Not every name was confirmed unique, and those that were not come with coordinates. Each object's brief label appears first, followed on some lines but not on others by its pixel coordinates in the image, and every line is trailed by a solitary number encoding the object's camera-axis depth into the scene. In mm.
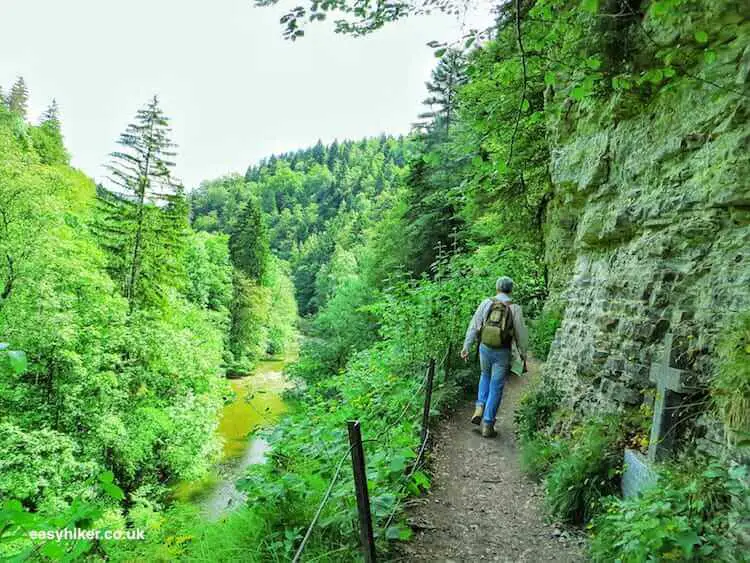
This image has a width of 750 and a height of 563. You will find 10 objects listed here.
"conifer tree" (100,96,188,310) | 17469
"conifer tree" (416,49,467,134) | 21453
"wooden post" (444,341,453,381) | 7430
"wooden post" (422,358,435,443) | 4656
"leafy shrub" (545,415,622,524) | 3492
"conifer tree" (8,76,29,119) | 41275
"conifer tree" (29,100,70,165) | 28692
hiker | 5258
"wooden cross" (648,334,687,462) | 3135
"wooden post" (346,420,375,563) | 2258
